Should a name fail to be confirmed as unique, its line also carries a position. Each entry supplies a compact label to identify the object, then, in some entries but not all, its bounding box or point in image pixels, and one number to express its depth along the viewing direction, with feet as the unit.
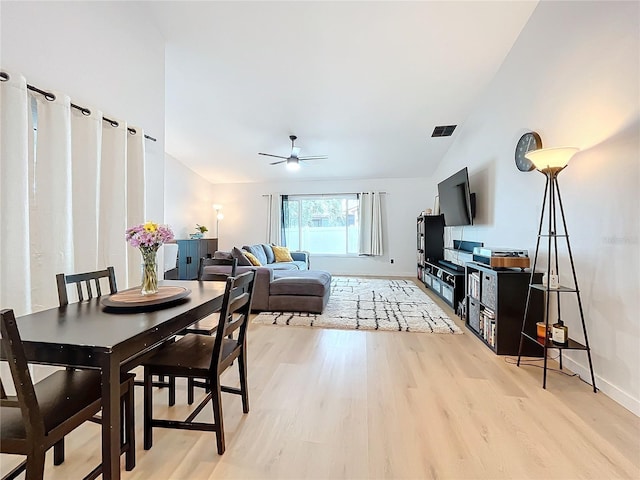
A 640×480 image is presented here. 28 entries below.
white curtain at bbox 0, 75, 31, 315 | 5.01
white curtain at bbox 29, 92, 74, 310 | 5.75
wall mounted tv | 13.25
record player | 8.51
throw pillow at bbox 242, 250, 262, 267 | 14.38
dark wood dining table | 3.17
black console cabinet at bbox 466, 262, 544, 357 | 8.27
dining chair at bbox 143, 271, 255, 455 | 4.55
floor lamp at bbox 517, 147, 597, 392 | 6.61
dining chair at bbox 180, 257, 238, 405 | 5.96
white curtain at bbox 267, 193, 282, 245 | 24.39
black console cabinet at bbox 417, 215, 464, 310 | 12.76
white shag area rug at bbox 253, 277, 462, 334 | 10.74
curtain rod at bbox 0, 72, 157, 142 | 5.00
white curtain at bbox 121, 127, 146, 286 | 8.34
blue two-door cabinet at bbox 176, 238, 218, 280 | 20.10
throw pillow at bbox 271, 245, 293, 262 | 19.85
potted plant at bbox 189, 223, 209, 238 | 21.90
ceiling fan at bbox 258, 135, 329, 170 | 15.44
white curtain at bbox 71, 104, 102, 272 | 6.70
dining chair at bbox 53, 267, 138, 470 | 4.09
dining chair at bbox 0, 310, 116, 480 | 2.77
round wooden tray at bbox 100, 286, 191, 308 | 4.59
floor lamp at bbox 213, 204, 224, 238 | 25.00
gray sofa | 12.23
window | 24.09
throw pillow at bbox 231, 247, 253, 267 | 13.91
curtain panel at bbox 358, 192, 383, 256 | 22.89
